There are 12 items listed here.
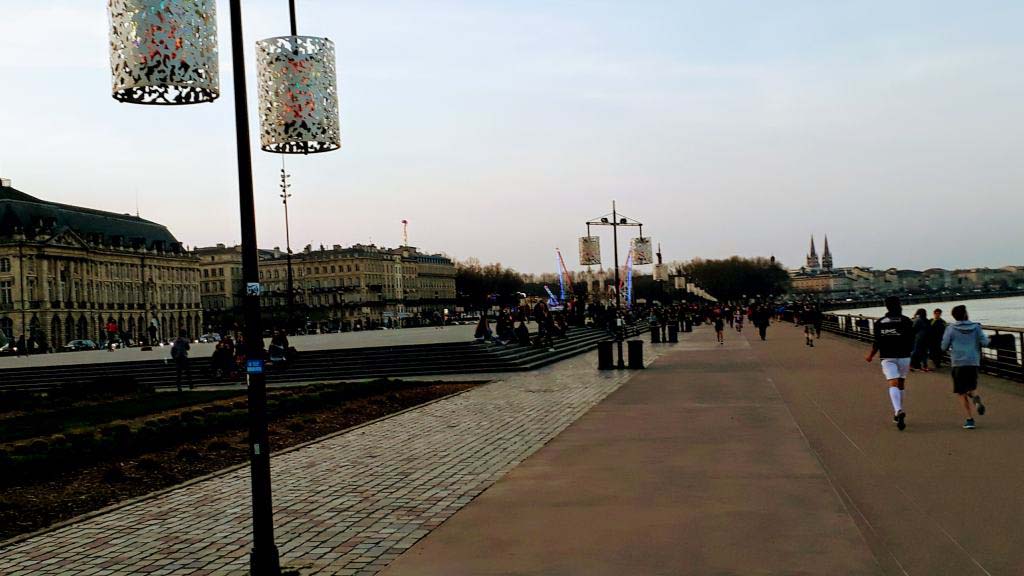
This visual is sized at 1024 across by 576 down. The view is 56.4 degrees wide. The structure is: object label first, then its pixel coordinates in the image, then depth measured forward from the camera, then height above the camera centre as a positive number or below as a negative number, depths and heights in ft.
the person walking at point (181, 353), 97.35 -2.81
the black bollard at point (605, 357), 94.17 -5.26
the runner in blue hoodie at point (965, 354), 41.98 -3.04
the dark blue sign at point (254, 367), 22.01 -1.05
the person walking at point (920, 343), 79.36 -4.69
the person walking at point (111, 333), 183.91 -0.77
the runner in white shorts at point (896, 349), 42.93 -2.74
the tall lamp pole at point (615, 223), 127.20 +11.60
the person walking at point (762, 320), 150.61 -3.90
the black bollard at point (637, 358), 93.71 -5.52
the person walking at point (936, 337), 80.38 -4.26
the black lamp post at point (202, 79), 21.52 +5.66
